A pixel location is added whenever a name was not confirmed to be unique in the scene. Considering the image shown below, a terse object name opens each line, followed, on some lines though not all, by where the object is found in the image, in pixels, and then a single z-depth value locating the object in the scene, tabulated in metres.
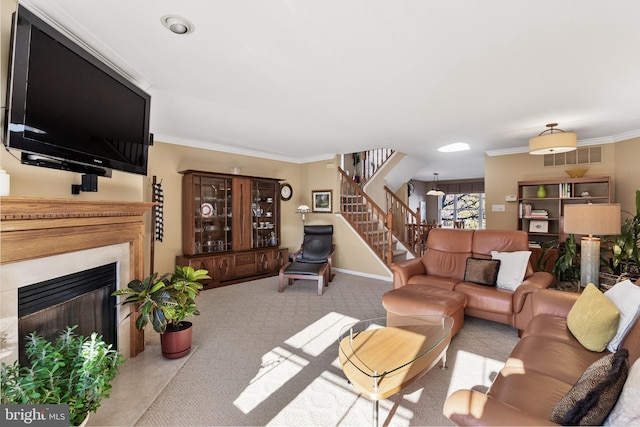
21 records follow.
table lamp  2.66
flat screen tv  1.43
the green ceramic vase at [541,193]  4.81
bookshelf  4.48
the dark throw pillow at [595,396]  1.00
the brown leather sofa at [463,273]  2.82
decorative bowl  4.49
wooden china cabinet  4.58
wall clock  6.08
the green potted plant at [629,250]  3.24
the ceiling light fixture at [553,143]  3.33
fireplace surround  1.44
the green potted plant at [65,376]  1.22
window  10.90
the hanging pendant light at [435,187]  9.47
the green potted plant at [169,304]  2.15
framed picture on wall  5.99
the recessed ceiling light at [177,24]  1.70
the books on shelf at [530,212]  4.88
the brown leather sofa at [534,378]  1.09
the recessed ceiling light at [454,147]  5.01
